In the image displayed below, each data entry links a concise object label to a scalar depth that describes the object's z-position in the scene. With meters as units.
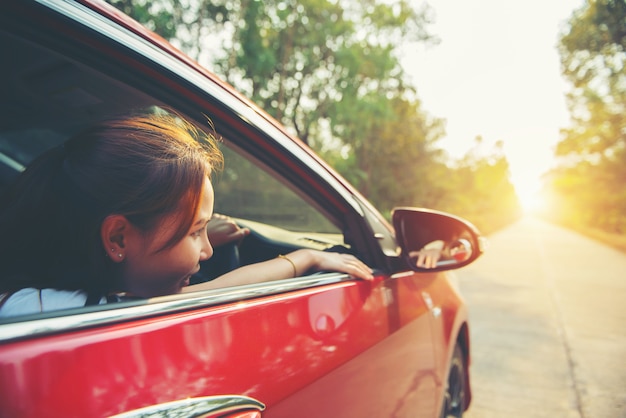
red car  0.69
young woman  0.93
